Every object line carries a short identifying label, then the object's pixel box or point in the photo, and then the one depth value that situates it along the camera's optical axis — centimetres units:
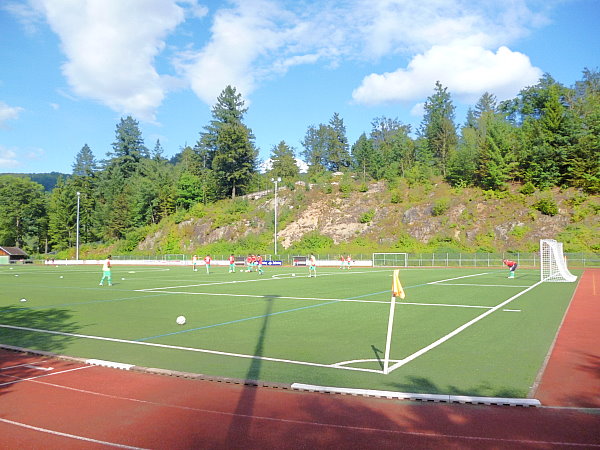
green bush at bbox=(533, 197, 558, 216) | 6225
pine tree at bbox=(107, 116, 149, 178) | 13400
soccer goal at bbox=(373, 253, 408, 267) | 5994
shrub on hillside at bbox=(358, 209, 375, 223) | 7656
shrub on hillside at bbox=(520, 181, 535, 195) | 6756
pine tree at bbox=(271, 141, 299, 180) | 11156
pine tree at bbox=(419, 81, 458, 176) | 9462
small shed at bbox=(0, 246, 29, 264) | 8861
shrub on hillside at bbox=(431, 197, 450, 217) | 7081
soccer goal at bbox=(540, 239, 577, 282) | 3249
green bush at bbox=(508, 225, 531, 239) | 6172
